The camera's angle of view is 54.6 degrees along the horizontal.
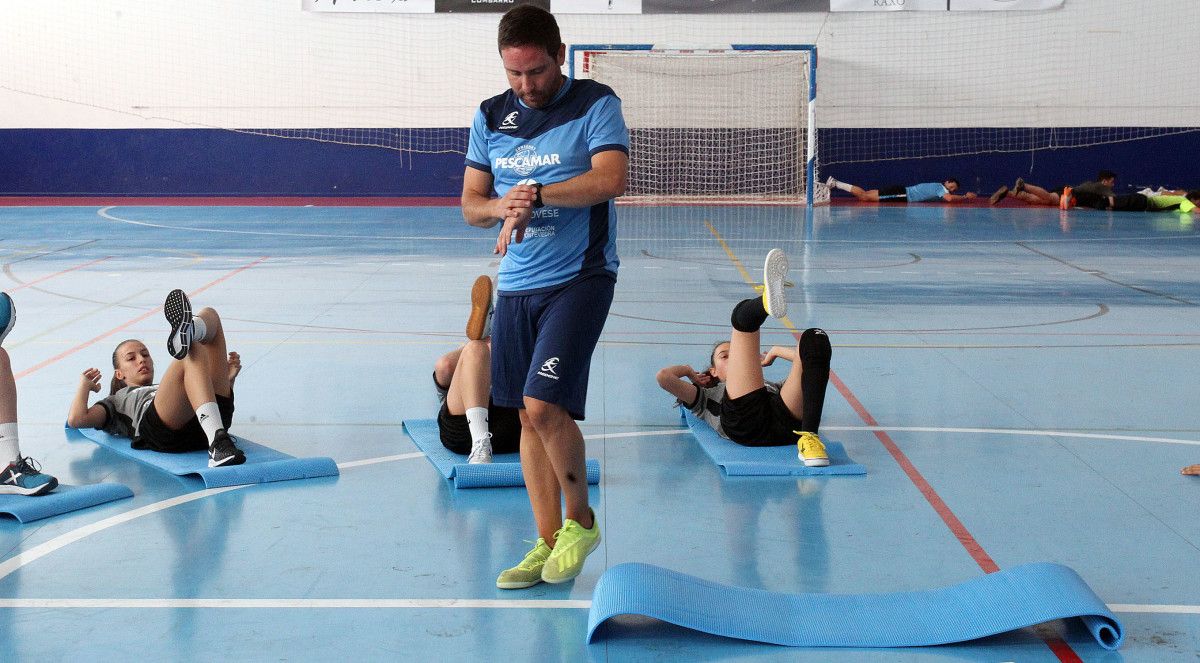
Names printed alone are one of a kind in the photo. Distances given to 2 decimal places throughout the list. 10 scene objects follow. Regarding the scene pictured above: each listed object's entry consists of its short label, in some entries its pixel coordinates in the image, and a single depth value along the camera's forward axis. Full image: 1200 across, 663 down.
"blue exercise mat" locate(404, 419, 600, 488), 4.70
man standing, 3.41
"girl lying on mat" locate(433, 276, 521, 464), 4.93
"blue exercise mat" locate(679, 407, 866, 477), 4.91
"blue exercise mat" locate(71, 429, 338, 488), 4.70
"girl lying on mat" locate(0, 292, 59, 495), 4.41
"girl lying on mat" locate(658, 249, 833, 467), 5.05
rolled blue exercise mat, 3.24
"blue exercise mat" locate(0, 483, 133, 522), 4.25
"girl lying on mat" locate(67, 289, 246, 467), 4.82
